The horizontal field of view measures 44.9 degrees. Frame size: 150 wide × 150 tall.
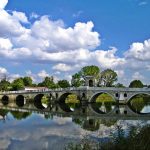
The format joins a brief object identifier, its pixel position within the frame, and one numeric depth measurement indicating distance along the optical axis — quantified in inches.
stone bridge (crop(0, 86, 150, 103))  1247.6
